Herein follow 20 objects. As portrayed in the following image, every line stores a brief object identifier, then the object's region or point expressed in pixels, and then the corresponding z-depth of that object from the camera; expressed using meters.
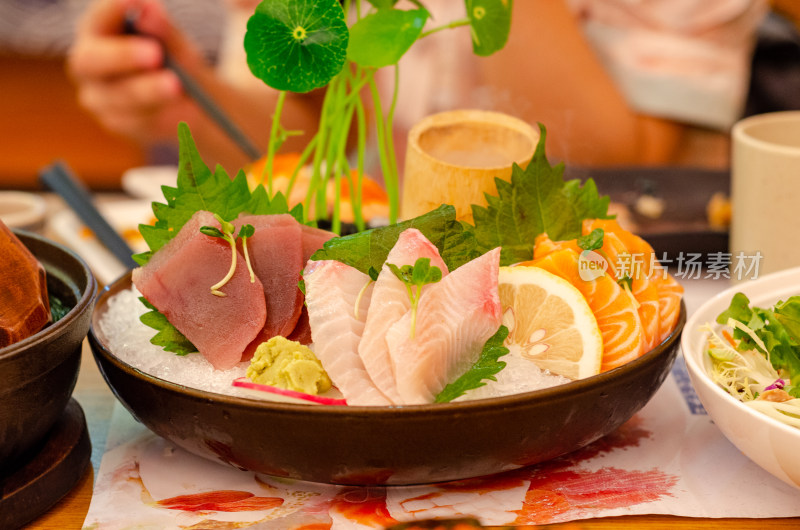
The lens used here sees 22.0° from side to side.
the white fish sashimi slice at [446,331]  0.90
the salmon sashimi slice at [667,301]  0.96
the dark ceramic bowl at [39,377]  0.88
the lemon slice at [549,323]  0.93
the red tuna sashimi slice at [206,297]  0.93
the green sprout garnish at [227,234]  0.94
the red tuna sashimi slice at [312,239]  0.96
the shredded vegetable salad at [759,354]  0.94
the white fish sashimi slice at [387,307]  0.90
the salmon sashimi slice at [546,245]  0.97
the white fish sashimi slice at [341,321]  0.90
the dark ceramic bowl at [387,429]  0.89
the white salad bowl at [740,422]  0.89
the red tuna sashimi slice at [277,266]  0.94
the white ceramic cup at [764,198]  1.08
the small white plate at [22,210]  1.25
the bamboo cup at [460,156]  0.99
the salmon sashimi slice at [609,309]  0.93
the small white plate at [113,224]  1.19
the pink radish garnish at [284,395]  0.89
